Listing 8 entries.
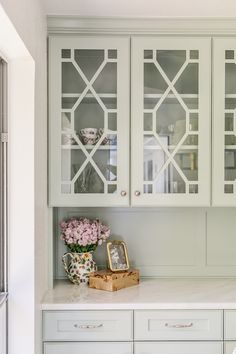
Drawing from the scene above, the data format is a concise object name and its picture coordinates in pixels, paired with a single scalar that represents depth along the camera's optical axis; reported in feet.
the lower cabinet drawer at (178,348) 7.61
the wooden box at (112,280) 8.32
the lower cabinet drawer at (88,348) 7.59
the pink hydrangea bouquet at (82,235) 8.55
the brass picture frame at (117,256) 8.69
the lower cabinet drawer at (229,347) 7.64
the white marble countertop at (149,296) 7.54
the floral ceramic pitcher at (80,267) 8.68
